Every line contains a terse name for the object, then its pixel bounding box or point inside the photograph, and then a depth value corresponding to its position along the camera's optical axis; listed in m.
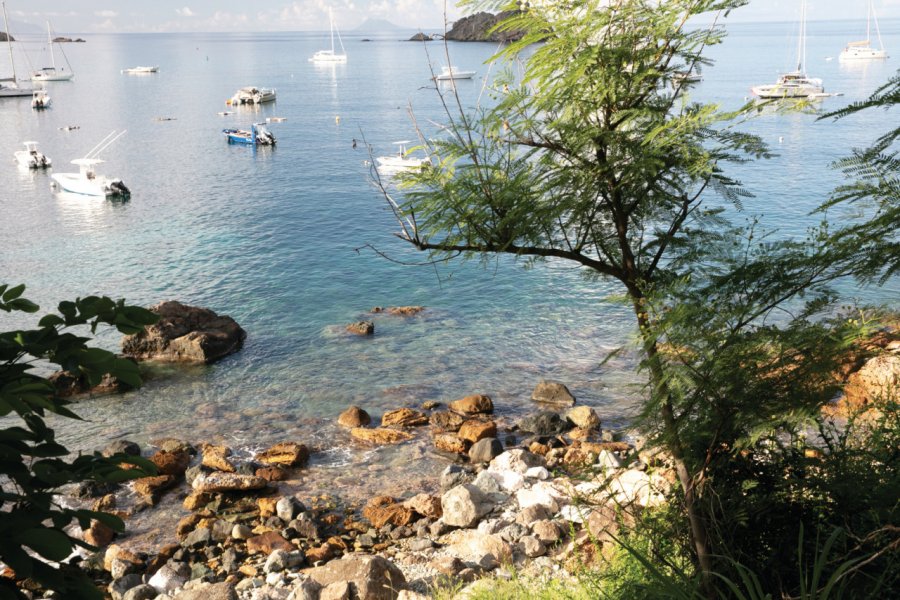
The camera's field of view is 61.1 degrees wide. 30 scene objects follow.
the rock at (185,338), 19.34
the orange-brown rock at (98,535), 11.38
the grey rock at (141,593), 9.66
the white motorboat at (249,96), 69.88
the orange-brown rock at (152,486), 12.72
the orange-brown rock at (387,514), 11.34
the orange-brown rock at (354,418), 15.55
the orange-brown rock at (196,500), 12.38
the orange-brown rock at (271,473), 13.27
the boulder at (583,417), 15.09
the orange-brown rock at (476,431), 14.52
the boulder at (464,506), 10.88
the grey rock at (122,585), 9.87
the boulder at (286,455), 13.78
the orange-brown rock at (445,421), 15.26
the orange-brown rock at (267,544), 10.68
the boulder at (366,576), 8.13
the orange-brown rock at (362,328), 20.77
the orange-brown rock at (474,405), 15.97
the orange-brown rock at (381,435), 14.79
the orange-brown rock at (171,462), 13.51
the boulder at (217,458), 13.64
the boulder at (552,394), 16.34
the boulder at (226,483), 12.57
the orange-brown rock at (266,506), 11.95
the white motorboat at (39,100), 69.38
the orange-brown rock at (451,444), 14.24
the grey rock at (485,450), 13.74
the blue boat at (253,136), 50.19
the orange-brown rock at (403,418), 15.44
